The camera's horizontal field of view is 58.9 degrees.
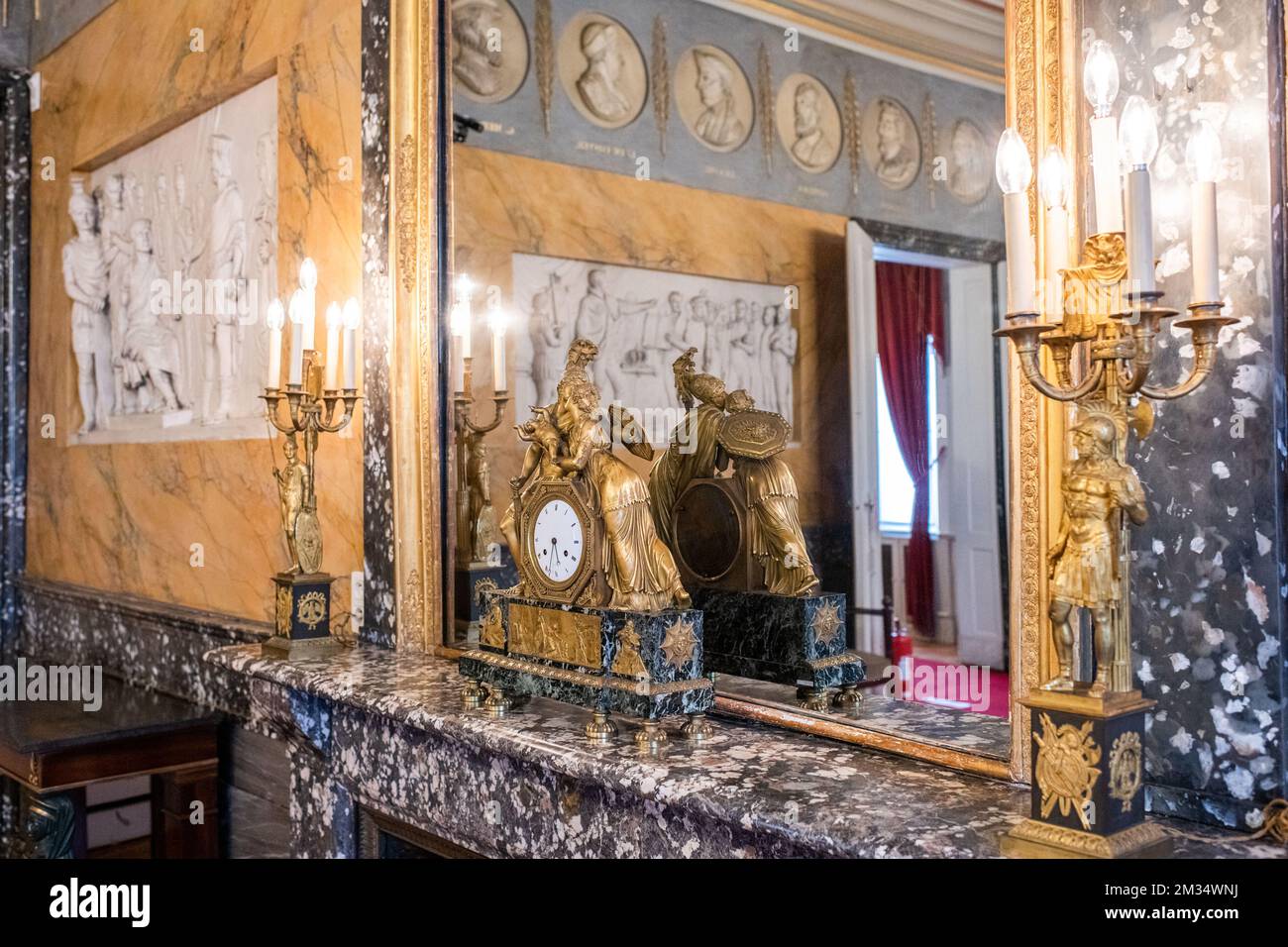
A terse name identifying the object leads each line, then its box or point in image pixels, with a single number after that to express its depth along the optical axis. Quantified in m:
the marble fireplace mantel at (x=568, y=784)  2.12
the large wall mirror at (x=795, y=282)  2.34
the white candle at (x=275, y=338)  3.88
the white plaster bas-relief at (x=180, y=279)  5.03
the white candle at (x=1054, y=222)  1.90
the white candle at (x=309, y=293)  3.89
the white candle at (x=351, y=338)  4.00
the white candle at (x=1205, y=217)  1.74
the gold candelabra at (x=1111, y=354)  1.78
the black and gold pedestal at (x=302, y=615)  3.93
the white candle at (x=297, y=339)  3.89
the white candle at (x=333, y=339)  4.02
